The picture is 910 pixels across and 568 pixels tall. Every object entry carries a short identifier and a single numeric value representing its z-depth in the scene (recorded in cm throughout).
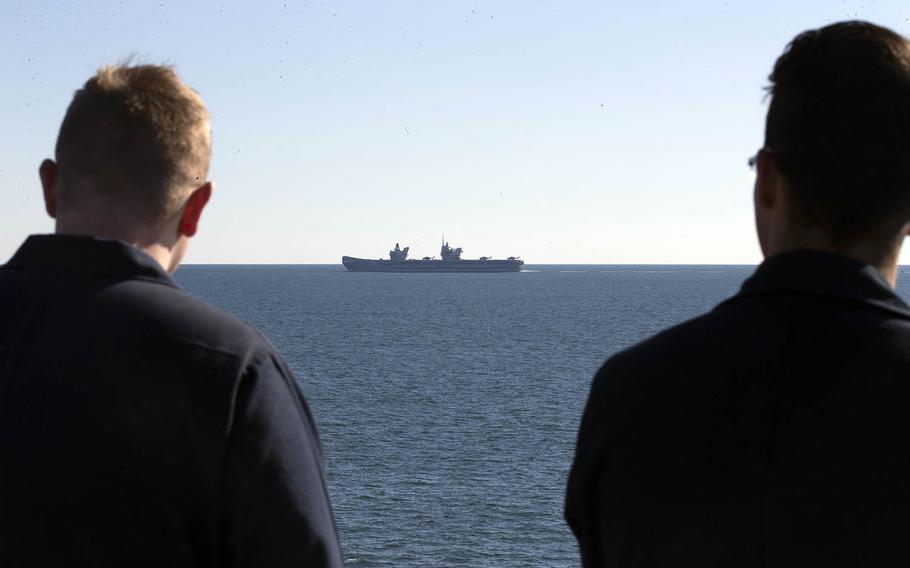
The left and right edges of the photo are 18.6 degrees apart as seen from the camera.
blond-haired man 292
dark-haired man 274
